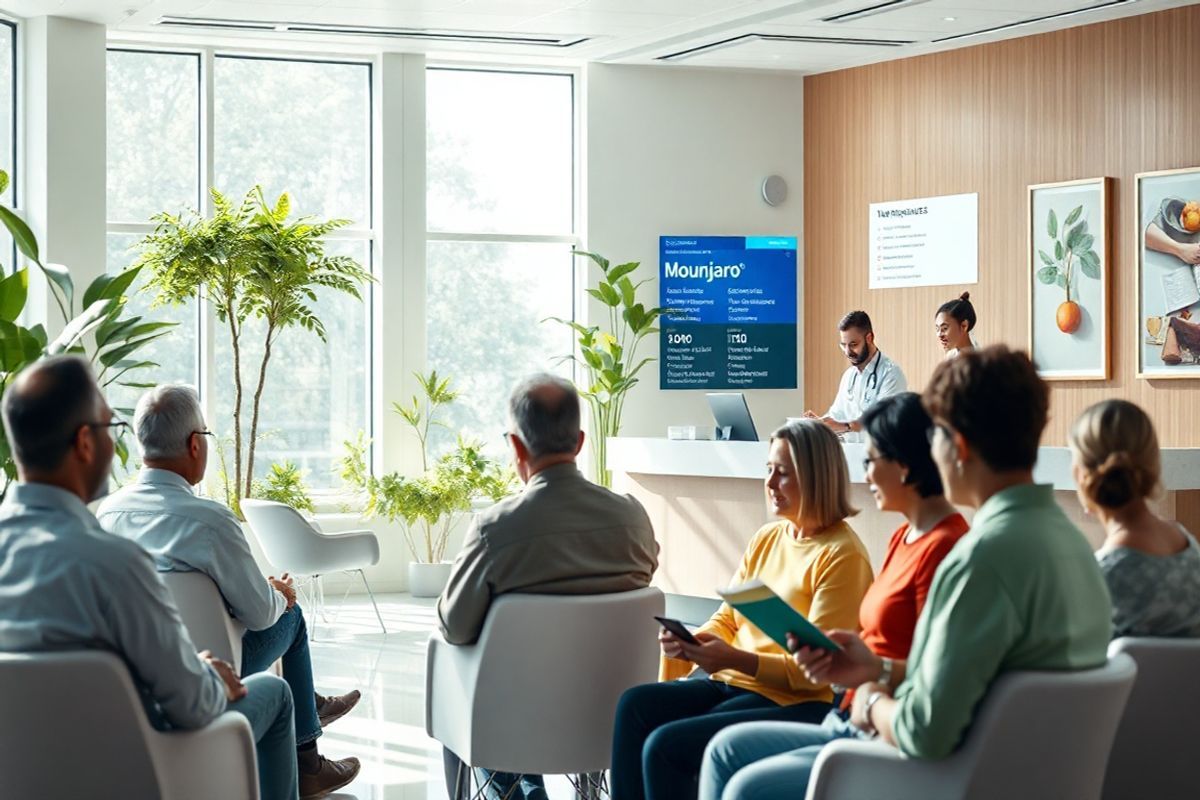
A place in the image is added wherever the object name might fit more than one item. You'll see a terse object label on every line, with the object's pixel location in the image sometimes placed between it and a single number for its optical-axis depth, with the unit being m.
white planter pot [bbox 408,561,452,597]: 9.61
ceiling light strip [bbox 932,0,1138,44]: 8.41
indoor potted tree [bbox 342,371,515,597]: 9.45
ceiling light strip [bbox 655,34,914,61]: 9.43
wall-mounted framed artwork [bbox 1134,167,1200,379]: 8.44
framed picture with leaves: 8.89
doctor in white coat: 7.78
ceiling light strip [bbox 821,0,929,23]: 8.43
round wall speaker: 10.68
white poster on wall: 9.74
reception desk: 7.18
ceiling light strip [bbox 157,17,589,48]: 9.05
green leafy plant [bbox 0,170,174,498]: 5.81
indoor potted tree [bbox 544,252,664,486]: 9.90
